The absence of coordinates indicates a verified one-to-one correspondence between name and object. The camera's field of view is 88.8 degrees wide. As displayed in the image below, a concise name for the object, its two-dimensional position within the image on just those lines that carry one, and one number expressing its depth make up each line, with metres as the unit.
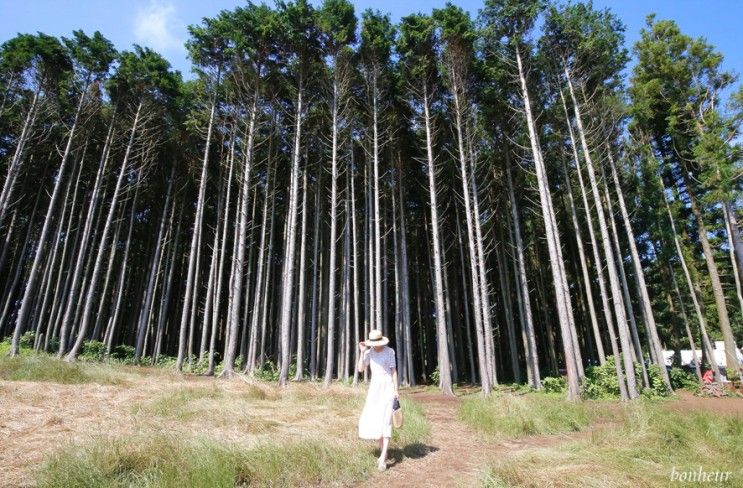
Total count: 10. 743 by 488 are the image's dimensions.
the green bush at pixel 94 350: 13.98
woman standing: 4.20
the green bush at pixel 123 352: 16.36
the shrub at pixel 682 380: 13.25
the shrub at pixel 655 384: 11.17
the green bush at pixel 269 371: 13.63
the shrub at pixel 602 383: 11.11
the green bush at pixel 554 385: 11.95
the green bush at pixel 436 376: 14.47
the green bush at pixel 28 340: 14.49
